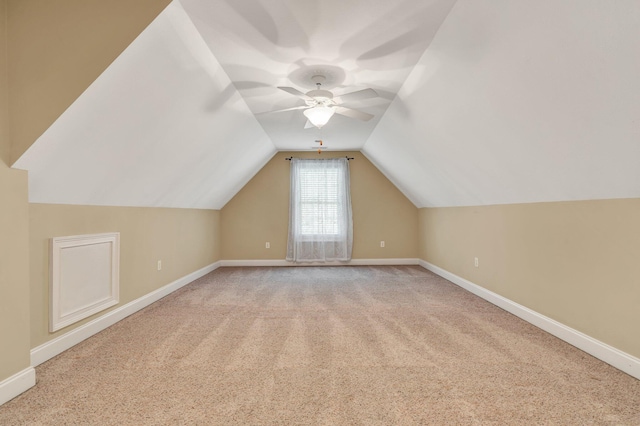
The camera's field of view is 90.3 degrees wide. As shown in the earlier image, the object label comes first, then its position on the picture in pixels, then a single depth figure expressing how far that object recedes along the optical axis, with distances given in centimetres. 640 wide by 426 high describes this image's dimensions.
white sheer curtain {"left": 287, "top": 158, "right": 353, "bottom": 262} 616
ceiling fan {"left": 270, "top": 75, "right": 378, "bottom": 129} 261
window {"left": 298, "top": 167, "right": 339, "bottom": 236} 622
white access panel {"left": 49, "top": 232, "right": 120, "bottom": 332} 233
